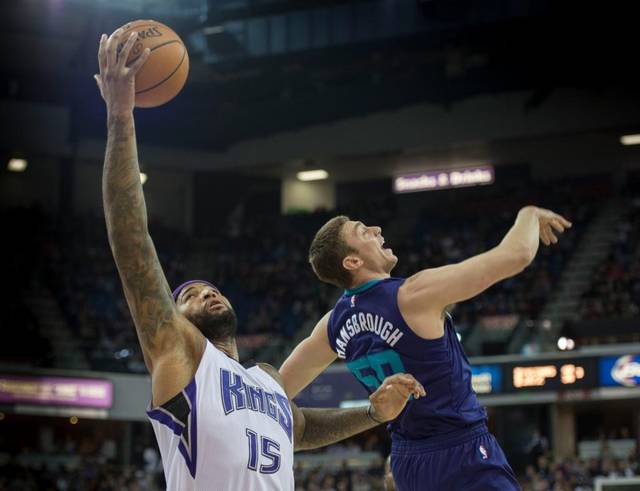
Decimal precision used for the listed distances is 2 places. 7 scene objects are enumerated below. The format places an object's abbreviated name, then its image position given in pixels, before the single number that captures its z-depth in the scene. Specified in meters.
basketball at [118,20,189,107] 4.71
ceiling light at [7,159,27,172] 31.18
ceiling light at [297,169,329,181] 33.34
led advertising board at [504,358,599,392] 21.22
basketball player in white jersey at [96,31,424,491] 3.66
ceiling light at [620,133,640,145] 29.81
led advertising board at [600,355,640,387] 20.89
